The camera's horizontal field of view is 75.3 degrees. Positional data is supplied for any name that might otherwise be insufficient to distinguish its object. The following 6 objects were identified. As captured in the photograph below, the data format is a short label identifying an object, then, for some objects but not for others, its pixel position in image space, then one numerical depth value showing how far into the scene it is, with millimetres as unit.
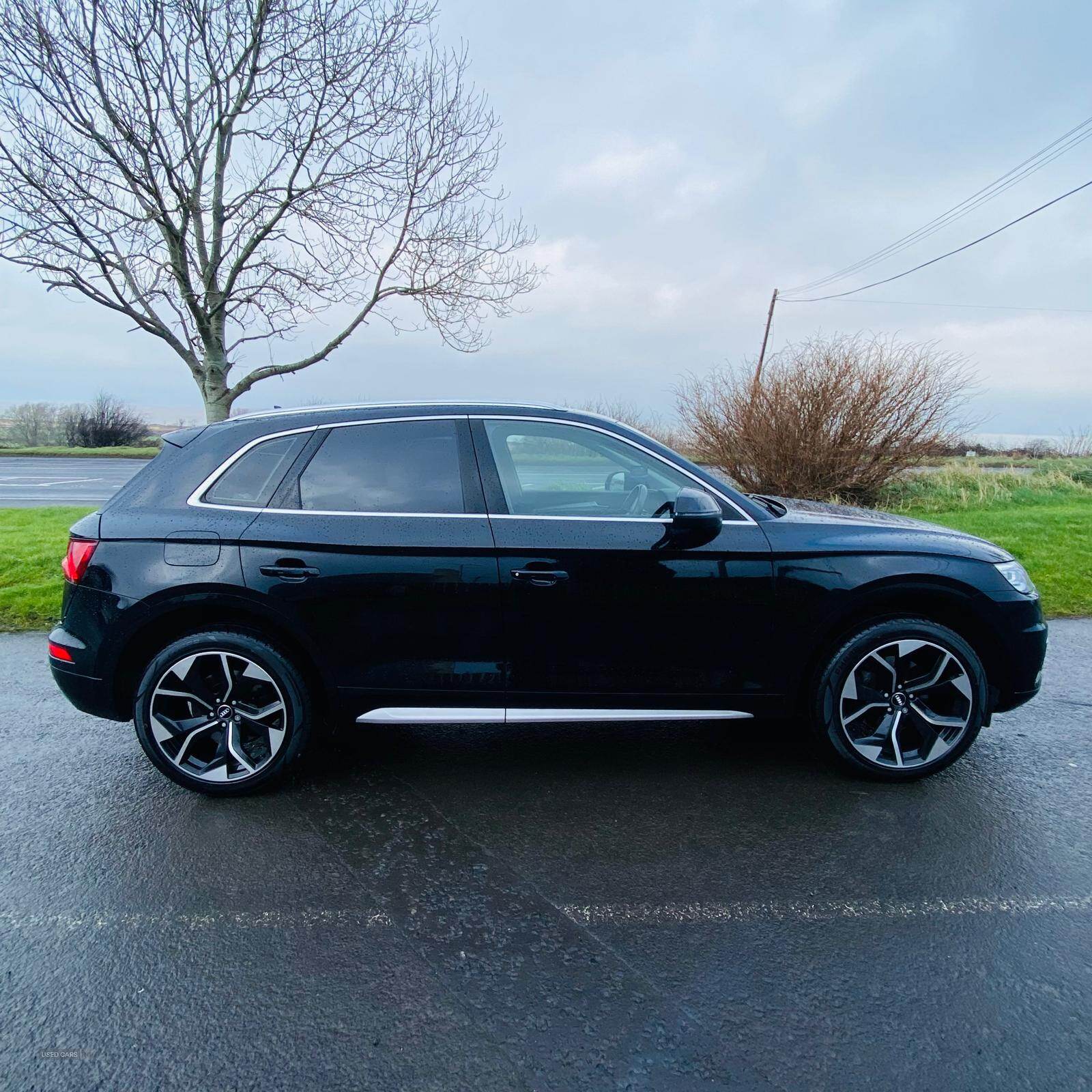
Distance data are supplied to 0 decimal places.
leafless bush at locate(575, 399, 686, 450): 14762
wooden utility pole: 30703
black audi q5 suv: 3168
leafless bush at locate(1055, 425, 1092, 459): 19547
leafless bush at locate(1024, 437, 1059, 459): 20688
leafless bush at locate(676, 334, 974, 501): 12234
